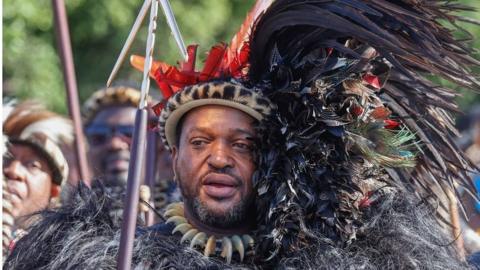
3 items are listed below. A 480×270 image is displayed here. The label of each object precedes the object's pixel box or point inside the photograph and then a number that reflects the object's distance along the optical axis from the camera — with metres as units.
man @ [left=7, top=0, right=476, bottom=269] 7.27
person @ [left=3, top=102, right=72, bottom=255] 10.56
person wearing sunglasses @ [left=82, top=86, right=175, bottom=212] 11.89
